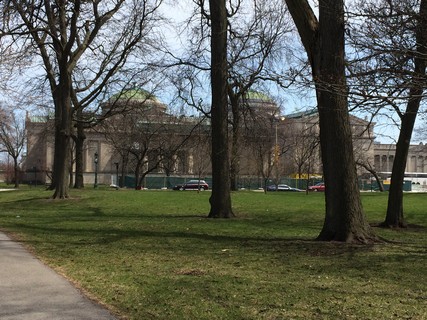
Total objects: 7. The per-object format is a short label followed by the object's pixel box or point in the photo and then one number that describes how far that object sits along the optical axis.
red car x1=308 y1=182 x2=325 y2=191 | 68.30
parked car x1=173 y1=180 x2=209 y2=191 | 61.19
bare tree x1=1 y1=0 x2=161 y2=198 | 21.08
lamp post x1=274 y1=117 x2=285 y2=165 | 30.94
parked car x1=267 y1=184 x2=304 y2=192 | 67.50
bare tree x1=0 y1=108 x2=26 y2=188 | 62.28
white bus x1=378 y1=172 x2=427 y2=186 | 102.68
